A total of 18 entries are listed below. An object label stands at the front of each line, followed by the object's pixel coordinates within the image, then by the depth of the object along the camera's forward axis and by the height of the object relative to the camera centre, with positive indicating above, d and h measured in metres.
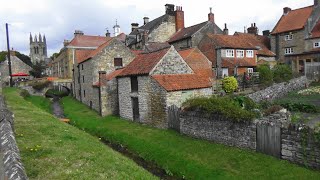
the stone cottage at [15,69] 64.67 +2.86
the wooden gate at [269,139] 14.54 -3.17
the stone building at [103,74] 31.33 +0.55
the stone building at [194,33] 46.78 +7.14
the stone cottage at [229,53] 39.06 +3.19
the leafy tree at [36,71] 76.56 +2.40
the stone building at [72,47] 60.81 +6.74
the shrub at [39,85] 50.62 -0.77
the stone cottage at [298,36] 42.03 +6.15
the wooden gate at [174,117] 21.47 -2.91
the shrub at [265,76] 32.69 -0.04
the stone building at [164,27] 56.56 +9.66
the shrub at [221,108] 16.20 -1.88
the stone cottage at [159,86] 23.14 -0.65
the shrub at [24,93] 42.22 -1.84
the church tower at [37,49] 140.50 +14.78
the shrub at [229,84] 30.48 -0.77
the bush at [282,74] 34.24 +0.17
